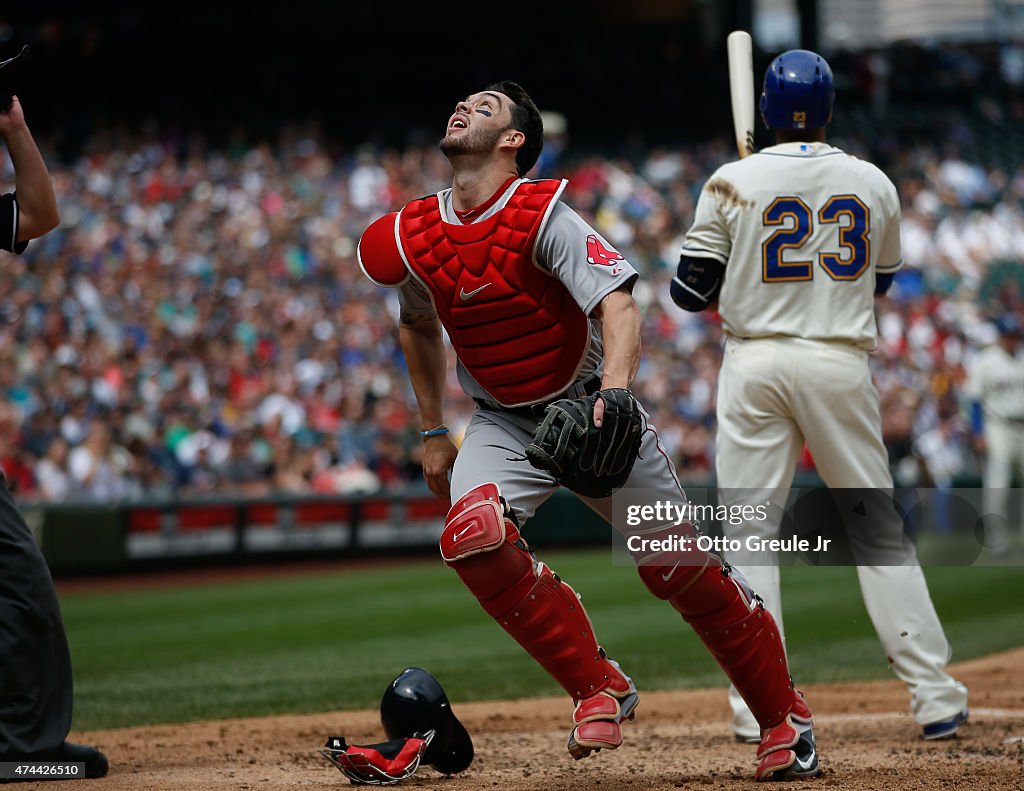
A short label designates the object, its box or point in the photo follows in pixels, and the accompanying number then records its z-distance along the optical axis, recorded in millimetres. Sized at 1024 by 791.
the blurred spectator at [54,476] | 22828
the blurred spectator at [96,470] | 23266
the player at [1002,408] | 23766
